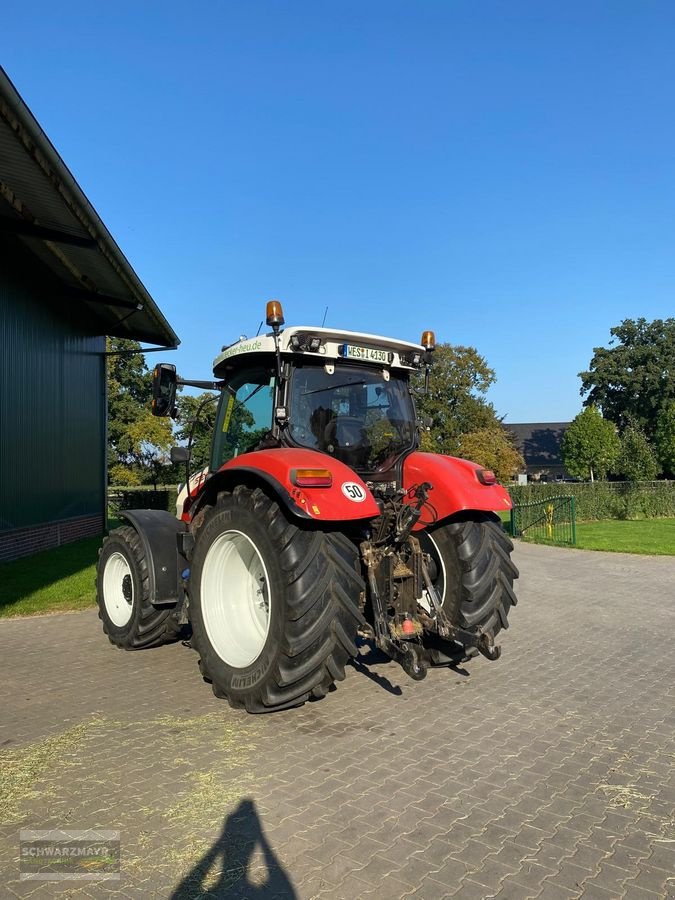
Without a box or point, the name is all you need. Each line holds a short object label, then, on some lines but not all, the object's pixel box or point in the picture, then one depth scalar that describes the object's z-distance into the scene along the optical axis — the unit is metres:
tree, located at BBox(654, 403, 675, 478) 36.22
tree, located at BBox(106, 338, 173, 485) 40.50
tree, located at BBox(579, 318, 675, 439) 55.16
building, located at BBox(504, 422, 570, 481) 72.44
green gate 18.00
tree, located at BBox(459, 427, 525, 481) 42.38
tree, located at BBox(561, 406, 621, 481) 44.78
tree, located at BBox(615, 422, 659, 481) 30.88
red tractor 4.21
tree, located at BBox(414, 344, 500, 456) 47.16
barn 9.88
